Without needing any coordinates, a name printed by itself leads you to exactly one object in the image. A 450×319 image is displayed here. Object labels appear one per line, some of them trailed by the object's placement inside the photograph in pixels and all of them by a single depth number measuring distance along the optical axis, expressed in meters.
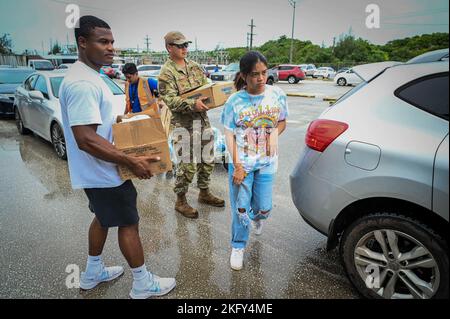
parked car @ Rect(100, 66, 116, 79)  31.25
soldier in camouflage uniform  3.30
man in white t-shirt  1.73
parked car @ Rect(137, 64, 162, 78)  21.27
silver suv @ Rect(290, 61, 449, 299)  1.79
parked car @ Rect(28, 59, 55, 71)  24.04
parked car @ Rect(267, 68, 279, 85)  23.33
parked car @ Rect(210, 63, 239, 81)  21.84
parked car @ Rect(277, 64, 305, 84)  26.95
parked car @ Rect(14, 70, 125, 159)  5.50
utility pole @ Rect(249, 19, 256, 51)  52.34
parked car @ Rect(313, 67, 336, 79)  35.06
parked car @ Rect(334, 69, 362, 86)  24.17
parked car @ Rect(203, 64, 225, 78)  26.55
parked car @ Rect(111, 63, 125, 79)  31.01
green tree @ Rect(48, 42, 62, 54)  41.96
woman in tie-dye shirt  2.33
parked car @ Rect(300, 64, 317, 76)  36.90
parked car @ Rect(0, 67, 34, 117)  9.11
